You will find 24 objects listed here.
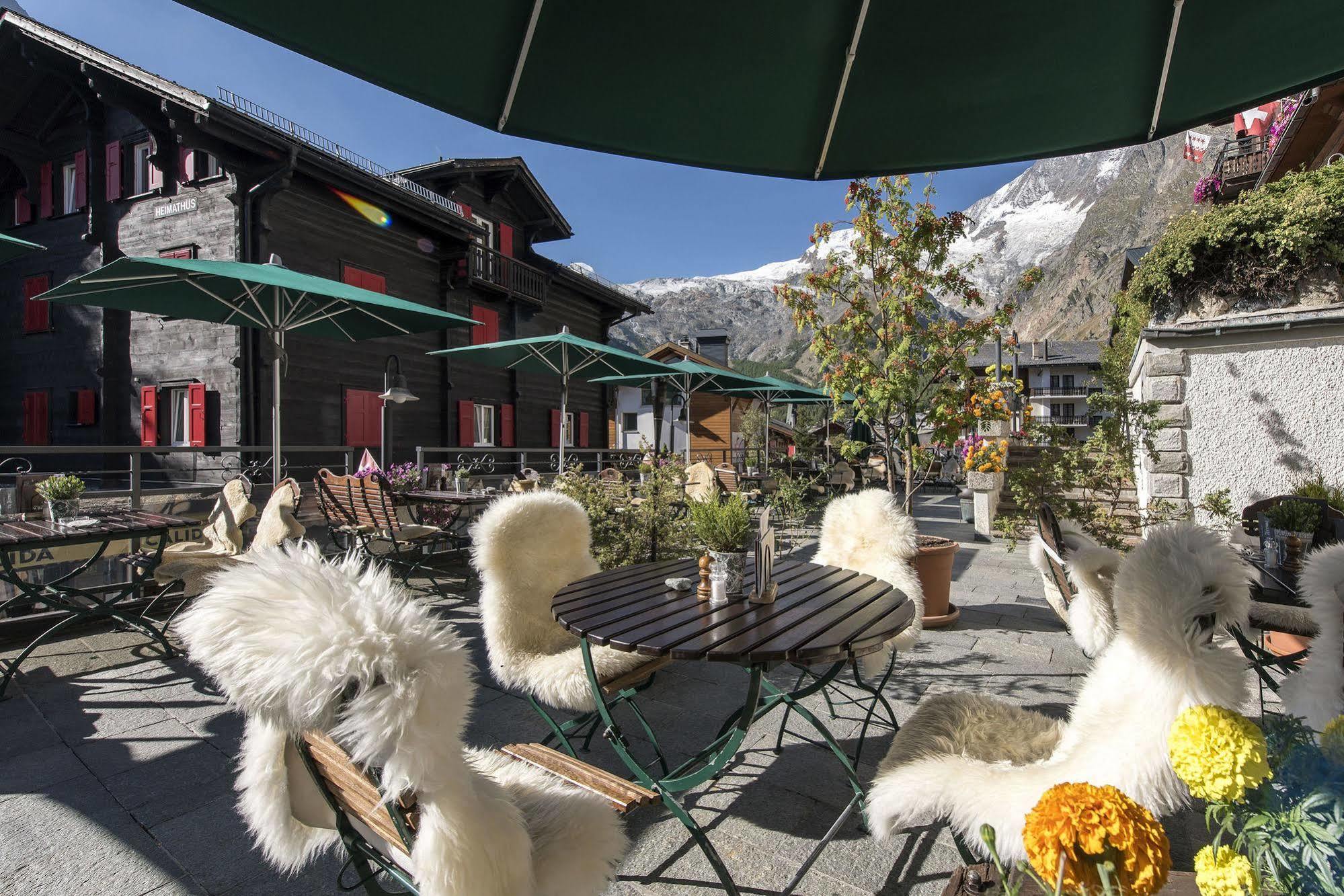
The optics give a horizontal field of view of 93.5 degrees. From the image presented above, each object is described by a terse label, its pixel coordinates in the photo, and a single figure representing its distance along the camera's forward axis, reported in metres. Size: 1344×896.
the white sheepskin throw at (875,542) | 2.71
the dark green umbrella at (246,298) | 4.52
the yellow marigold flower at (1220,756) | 0.78
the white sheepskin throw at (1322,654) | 1.30
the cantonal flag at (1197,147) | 17.65
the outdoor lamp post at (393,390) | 7.96
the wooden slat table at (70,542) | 3.13
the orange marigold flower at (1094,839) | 0.72
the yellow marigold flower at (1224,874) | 0.75
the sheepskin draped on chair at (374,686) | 0.90
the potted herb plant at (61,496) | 3.59
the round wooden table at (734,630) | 1.65
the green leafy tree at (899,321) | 4.70
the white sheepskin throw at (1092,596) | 2.14
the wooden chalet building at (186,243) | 10.30
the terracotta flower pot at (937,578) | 4.15
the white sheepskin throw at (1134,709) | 1.25
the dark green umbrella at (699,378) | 10.91
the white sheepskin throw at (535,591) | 2.26
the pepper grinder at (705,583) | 2.24
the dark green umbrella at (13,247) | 4.04
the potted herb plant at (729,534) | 2.24
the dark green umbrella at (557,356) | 8.12
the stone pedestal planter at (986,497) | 8.26
